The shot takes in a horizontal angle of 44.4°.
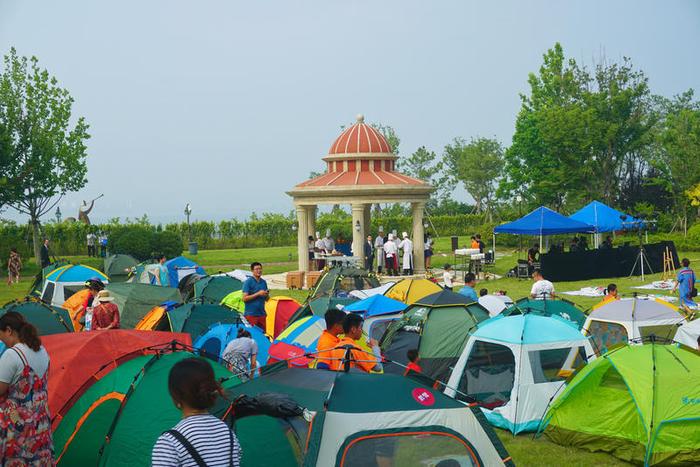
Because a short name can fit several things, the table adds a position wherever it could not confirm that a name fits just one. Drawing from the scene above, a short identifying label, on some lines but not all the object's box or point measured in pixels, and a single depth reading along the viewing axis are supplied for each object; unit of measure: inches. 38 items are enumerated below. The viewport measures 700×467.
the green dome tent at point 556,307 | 553.3
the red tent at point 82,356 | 354.0
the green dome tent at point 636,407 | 361.1
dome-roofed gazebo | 1186.0
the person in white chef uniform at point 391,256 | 1209.4
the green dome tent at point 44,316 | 591.2
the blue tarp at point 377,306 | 585.0
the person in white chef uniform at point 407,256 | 1194.6
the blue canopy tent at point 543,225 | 1139.9
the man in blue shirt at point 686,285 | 717.3
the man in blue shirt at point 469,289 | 600.7
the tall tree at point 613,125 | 1817.2
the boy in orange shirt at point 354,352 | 326.6
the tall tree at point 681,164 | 1827.0
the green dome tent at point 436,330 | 512.4
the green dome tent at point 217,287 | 792.9
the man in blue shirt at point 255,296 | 543.5
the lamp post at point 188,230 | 2081.6
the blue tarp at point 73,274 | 856.3
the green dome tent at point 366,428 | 262.7
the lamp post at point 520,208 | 2144.9
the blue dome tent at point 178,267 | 971.9
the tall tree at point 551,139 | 1823.3
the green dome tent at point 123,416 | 307.7
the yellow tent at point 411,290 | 654.5
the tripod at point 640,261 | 1114.7
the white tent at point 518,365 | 421.7
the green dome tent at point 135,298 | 691.6
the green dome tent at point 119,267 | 1106.1
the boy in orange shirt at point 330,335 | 330.3
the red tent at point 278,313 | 641.0
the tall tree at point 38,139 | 1568.7
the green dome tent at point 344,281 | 825.5
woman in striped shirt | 173.6
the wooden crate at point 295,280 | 1162.6
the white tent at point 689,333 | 473.8
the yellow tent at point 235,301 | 679.7
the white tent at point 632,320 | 517.3
